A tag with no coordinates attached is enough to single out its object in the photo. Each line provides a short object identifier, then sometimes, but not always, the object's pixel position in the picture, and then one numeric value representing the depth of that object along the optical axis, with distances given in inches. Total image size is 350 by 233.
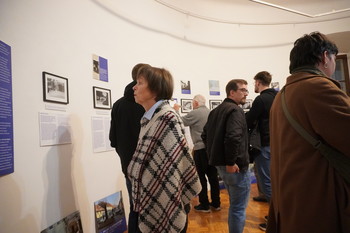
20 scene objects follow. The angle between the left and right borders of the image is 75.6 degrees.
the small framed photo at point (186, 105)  178.1
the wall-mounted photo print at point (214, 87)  197.3
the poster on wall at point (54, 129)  79.0
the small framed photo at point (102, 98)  108.3
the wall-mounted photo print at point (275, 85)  213.2
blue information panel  62.7
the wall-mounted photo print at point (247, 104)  211.8
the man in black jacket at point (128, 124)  76.0
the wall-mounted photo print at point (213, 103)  196.5
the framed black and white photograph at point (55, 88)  80.9
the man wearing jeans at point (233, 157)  74.5
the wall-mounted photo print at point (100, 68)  109.0
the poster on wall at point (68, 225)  78.7
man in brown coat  36.9
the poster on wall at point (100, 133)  105.8
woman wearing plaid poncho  49.6
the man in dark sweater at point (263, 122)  94.1
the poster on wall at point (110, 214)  101.3
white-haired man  136.1
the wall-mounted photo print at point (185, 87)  177.9
